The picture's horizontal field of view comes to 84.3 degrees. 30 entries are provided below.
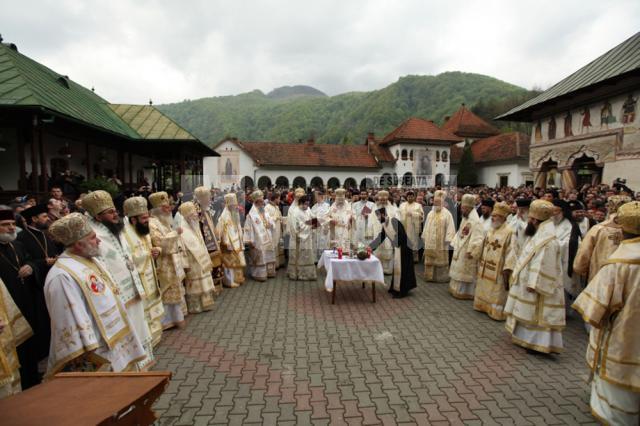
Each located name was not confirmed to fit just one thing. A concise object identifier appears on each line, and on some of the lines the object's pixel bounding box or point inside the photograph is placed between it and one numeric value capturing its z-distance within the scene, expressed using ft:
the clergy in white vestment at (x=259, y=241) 28.40
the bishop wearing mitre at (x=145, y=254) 15.15
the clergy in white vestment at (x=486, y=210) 22.86
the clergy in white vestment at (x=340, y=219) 30.19
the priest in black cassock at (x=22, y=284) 11.47
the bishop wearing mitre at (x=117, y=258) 12.15
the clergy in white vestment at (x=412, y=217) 32.14
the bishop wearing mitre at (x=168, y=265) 18.11
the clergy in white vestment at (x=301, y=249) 28.73
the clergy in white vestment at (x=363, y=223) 30.25
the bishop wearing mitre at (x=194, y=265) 20.52
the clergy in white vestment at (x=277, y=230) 31.68
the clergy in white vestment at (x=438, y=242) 28.27
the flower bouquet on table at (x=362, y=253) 22.72
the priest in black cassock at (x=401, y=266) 24.11
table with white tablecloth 22.48
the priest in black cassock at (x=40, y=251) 13.34
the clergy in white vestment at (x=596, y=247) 16.22
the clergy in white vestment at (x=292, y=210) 29.63
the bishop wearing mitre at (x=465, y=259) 23.94
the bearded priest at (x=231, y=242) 26.18
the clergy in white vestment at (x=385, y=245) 30.07
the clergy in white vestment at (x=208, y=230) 23.93
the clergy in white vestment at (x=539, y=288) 15.17
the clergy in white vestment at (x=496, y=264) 19.67
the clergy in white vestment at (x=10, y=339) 9.29
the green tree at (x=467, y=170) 123.34
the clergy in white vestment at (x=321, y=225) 30.71
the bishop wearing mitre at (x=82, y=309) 9.04
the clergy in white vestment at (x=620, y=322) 10.20
